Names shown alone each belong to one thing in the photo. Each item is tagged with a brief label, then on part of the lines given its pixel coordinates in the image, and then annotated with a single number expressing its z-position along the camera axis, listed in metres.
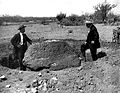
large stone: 5.95
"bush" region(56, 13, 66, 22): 36.96
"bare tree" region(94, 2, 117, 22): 43.25
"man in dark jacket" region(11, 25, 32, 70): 6.76
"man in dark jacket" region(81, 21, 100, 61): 6.57
